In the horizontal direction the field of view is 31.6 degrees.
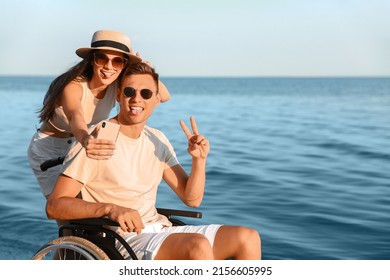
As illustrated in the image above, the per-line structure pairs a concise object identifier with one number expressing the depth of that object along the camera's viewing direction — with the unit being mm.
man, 3008
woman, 3465
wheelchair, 3002
